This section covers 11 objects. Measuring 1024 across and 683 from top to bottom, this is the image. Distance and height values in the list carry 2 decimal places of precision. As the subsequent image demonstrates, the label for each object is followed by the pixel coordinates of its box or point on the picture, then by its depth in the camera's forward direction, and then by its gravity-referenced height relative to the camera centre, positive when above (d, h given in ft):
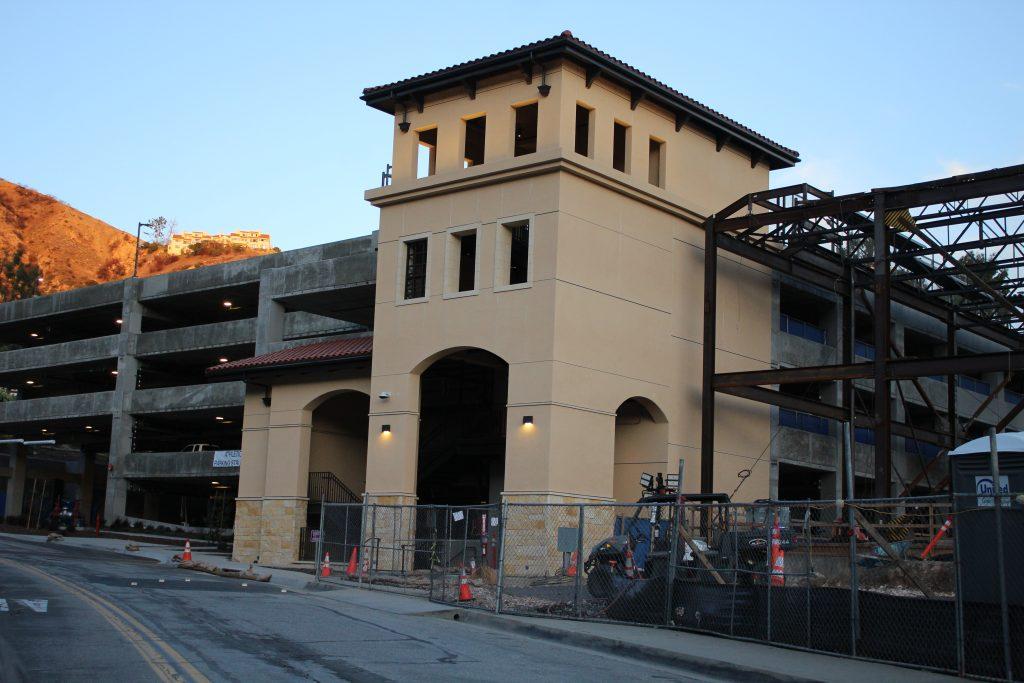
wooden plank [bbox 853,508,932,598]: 48.78 +0.06
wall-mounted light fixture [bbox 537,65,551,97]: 100.78 +38.18
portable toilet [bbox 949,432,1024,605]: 45.62 +0.10
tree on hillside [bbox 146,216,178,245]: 468.75 +116.38
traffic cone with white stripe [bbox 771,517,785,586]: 55.67 -0.73
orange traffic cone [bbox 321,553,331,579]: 90.79 -3.49
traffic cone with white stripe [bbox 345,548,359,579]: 91.58 -3.23
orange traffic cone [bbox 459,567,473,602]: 72.54 -3.89
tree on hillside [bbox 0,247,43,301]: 322.34 +65.07
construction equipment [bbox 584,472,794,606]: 59.31 -0.82
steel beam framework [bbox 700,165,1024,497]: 97.25 +28.14
